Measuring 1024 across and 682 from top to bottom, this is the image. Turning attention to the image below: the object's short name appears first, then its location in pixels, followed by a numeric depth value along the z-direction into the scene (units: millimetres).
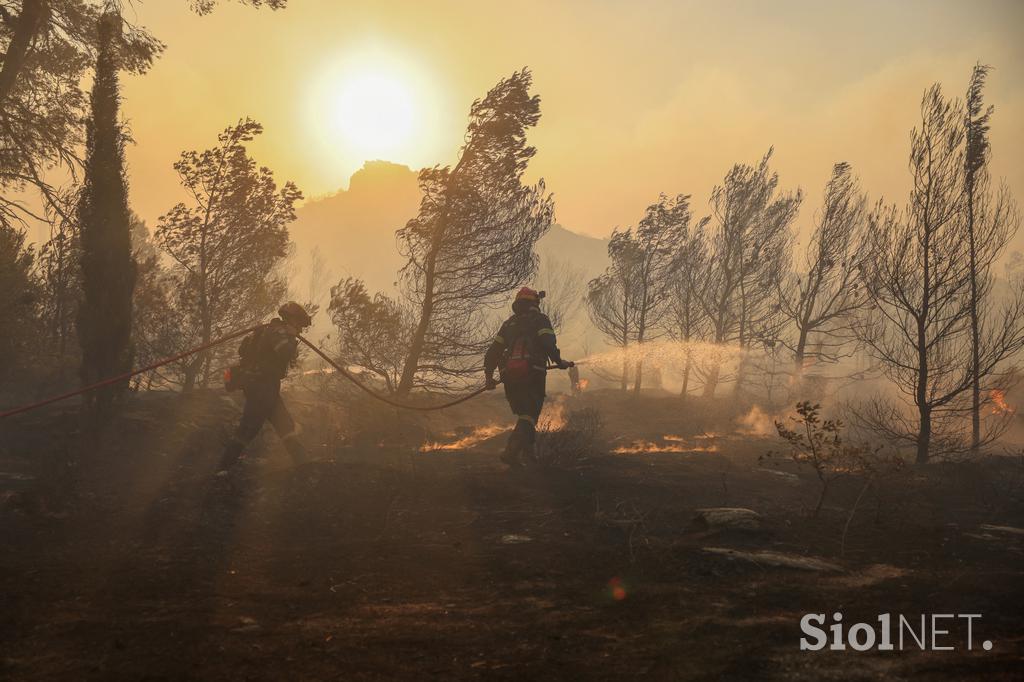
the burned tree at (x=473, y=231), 13914
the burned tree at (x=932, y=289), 11484
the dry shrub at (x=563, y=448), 9133
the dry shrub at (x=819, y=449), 6436
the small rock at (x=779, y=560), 4570
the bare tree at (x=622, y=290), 28328
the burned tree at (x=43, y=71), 10977
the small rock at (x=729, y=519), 5457
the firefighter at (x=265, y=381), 8109
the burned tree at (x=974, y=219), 11867
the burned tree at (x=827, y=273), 23672
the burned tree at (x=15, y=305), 13516
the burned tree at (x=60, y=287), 15641
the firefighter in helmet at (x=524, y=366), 8633
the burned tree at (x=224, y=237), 14336
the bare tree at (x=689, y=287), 27656
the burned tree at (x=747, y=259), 27156
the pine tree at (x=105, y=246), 10859
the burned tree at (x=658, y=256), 27859
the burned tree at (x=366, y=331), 14000
